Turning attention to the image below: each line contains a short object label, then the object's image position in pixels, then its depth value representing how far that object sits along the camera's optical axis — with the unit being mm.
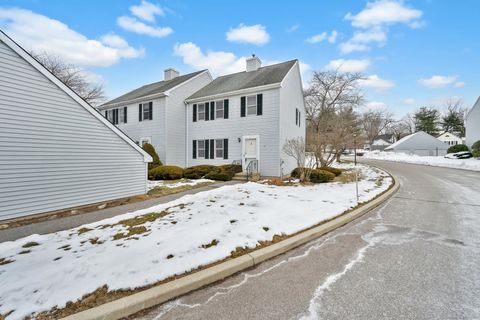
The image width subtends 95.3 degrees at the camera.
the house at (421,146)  39156
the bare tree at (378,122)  58212
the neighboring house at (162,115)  14984
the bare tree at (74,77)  21031
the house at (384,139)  72862
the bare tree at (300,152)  10492
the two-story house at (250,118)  12742
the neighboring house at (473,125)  25766
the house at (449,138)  49562
